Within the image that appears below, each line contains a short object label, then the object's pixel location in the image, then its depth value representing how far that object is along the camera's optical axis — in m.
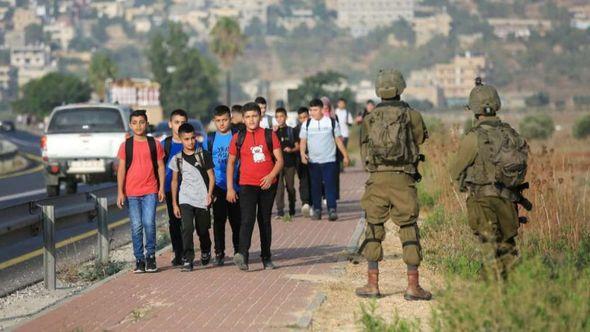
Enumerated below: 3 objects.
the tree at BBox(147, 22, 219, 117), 197.12
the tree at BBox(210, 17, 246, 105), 173.00
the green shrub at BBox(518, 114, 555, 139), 90.19
